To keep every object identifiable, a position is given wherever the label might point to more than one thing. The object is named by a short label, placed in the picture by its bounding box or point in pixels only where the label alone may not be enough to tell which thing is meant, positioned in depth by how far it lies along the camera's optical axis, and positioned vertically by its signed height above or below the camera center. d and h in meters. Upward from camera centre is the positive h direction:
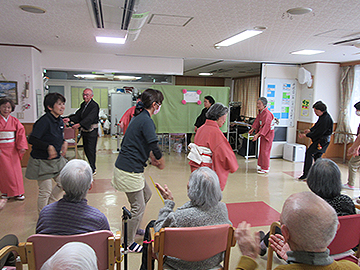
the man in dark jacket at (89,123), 4.63 -0.31
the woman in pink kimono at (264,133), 5.45 -0.49
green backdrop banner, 6.82 -0.02
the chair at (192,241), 1.47 -0.74
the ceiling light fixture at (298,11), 2.82 +1.04
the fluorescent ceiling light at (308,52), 5.31 +1.15
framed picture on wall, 5.18 +0.25
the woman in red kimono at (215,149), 2.85 -0.44
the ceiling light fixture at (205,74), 10.34 +1.31
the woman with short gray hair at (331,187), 1.79 -0.52
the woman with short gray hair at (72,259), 0.82 -0.47
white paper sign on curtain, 6.93 +0.26
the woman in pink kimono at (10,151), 3.45 -0.62
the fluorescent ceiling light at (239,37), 3.88 +1.10
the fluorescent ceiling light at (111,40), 4.39 +1.09
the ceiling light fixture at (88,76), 9.86 +1.06
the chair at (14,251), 1.35 -0.75
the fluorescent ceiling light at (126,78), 9.75 +1.03
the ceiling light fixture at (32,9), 2.92 +1.03
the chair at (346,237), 1.65 -0.78
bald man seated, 1.00 -0.45
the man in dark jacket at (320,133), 4.61 -0.40
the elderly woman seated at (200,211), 1.58 -0.61
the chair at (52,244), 1.37 -0.72
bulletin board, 6.86 +0.28
